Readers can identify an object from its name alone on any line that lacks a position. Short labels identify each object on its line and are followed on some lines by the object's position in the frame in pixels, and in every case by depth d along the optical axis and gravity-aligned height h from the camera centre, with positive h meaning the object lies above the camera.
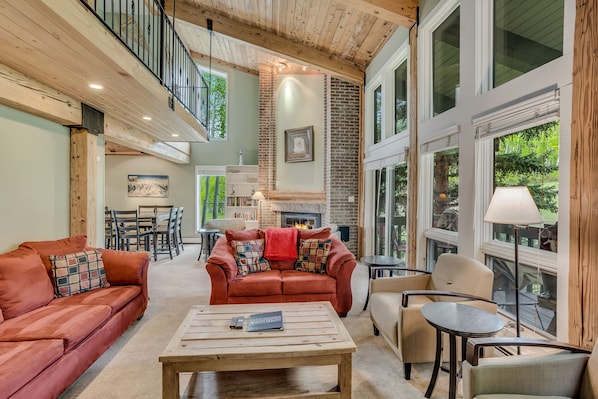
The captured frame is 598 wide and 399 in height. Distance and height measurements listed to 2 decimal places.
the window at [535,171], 2.01 +0.22
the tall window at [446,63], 3.11 +1.52
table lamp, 6.69 -0.05
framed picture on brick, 6.44 +1.19
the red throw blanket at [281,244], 3.60 -0.56
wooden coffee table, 1.69 -0.88
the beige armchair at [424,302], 2.11 -0.86
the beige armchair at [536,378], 1.36 -0.82
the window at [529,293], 2.03 -0.70
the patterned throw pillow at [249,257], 3.38 -0.68
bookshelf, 7.55 +0.18
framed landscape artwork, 7.98 +0.33
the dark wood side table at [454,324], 1.65 -0.72
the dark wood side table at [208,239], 5.70 -0.82
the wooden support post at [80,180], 3.56 +0.20
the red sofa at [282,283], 3.09 -0.90
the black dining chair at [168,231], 6.10 -0.71
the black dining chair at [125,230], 5.54 -0.63
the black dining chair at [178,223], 6.44 -0.56
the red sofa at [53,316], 1.68 -0.88
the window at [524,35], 1.99 +1.23
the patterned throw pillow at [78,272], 2.63 -0.70
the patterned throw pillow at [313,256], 3.48 -0.68
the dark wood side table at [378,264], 3.07 -0.73
